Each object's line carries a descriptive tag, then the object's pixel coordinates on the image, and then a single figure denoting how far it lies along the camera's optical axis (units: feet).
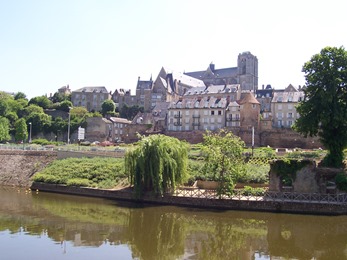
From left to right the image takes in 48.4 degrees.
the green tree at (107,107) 309.01
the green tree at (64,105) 308.56
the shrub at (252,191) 99.50
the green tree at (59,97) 341.21
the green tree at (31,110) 293.29
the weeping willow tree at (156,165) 101.09
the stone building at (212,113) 209.56
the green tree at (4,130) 238.68
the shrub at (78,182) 120.67
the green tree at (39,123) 269.03
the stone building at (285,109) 228.84
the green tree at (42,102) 319.27
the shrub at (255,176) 114.21
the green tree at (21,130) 251.60
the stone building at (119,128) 248.32
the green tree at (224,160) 99.35
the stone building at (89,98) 336.49
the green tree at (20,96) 363.80
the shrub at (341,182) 97.50
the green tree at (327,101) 113.09
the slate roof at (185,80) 326.85
